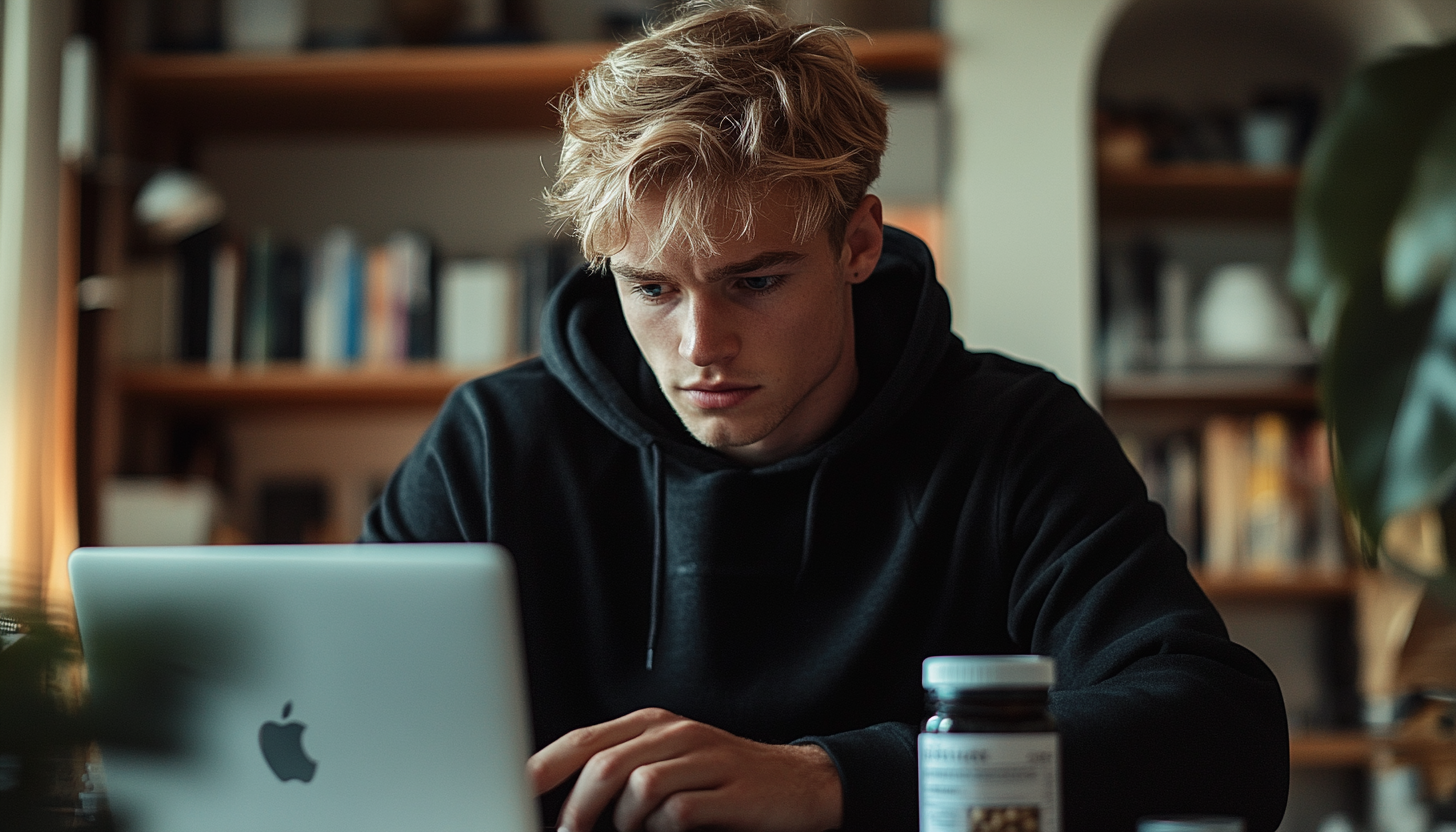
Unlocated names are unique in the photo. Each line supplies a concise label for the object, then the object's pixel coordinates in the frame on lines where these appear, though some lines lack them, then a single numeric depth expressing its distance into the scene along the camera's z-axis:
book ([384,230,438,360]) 2.59
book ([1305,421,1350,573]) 2.59
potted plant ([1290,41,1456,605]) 0.74
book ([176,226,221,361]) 2.60
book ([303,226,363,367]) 2.58
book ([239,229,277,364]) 2.59
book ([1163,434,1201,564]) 2.60
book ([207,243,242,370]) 2.59
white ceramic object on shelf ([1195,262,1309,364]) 2.57
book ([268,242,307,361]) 2.60
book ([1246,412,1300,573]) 2.57
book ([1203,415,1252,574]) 2.59
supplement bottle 0.64
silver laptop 0.67
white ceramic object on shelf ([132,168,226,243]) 2.44
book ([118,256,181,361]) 2.58
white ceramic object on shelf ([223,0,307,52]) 2.63
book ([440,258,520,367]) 2.57
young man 1.19
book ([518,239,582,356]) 2.59
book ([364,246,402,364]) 2.59
